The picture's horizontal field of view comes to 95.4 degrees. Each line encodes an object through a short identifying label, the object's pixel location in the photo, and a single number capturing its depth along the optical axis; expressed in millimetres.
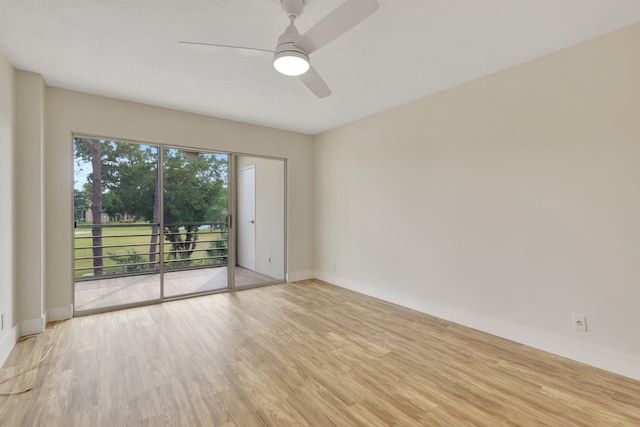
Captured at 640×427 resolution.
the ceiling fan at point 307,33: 1472
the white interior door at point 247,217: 4883
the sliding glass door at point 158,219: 3492
